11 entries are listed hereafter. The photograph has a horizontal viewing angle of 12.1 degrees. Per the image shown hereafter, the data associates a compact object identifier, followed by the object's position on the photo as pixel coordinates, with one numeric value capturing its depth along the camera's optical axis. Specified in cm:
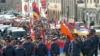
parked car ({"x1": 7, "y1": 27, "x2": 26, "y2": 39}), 3642
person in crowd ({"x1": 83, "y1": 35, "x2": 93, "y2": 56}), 2314
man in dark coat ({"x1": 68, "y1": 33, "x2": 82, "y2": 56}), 2053
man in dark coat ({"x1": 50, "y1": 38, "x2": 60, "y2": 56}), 2223
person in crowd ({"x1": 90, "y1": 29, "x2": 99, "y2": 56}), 2392
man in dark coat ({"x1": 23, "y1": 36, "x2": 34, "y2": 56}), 2020
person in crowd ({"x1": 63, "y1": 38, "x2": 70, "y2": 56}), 2253
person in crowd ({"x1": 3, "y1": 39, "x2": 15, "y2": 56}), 1814
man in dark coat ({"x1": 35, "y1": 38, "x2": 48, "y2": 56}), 2125
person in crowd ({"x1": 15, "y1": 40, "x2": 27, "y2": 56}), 1830
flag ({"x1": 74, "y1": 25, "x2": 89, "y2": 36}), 2553
